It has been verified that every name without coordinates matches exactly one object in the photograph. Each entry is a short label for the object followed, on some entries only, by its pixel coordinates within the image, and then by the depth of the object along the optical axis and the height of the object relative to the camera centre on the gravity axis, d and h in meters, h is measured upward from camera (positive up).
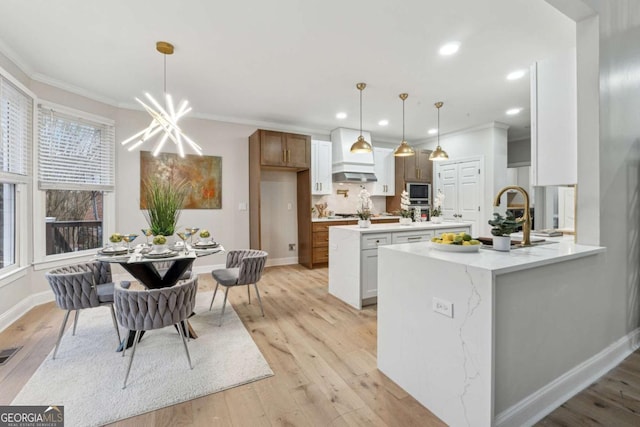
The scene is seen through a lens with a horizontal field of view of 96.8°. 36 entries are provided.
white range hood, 5.73 +1.07
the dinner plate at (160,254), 2.32 -0.34
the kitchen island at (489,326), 1.39 -0.64
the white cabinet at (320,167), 5.68 +0.92
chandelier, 2.54 +0.86
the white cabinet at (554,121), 2.23 +0.75
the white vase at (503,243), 1.82 -0.20
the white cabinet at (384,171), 6.43 +0.95
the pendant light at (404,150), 4.06 +0.91
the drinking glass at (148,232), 2.57 -0.17
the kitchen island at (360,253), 3.27 -0.49
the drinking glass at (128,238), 2.55 -0.23
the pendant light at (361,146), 3.83 +0.90
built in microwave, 6.57 +0.50
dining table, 2.23 -0.36
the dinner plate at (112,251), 2.36 -0.32
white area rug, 1.73 -1.14
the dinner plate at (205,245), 2.76 -0.31
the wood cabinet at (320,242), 5.29 -0.54
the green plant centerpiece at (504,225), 1.82 -0.08
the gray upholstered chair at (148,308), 1.86 -0.63
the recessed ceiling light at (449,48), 2.79 +1.66
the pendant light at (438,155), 4.21 +0.86
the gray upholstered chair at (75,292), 2.16 -0.61
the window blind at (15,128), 2.84 +0.91
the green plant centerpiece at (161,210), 2.56 +0.03
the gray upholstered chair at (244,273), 2.86 -0.63
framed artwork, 4.48 +0.66
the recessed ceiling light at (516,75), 3.40 +1.68
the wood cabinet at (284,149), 4.89 +1.14
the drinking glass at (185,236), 2.69 -0.23
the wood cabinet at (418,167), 6.57 +1.07
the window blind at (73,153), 3.46 +0.81
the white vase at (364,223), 3.59 -0.13
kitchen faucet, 1.99 -0.05
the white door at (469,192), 5.88 +0.44
